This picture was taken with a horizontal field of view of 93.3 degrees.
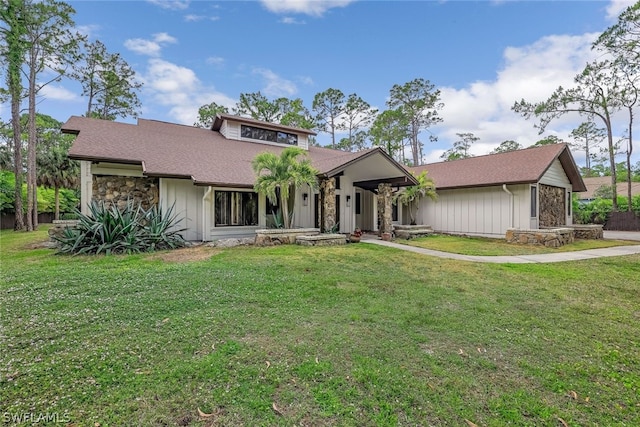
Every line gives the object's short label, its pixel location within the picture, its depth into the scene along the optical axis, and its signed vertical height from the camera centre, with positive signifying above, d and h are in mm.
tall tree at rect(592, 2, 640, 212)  11375 +7555
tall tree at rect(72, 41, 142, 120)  24750 +11108
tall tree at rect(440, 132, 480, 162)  40719 +8964
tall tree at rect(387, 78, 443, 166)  29391 +10743
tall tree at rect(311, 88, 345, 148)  31188 +10794
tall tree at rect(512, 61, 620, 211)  21484 +7937
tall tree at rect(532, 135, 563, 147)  35188 +8164
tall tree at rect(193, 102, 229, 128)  28234 +9468
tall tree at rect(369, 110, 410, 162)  29547 +8175
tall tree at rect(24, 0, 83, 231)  16500 +9819
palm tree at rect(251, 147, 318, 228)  10502 +1400
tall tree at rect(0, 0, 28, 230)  15844 +8450
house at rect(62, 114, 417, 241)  10688 +1285
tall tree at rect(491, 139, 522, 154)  41062 +8731
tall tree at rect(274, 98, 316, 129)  28656 +9727
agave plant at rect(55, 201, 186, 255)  8445 -614
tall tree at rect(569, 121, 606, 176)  25453 +7126
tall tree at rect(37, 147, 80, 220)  19047 +2834
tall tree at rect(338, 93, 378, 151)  31547 +9662
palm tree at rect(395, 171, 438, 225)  15000 +955
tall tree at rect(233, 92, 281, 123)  28734 +10178
